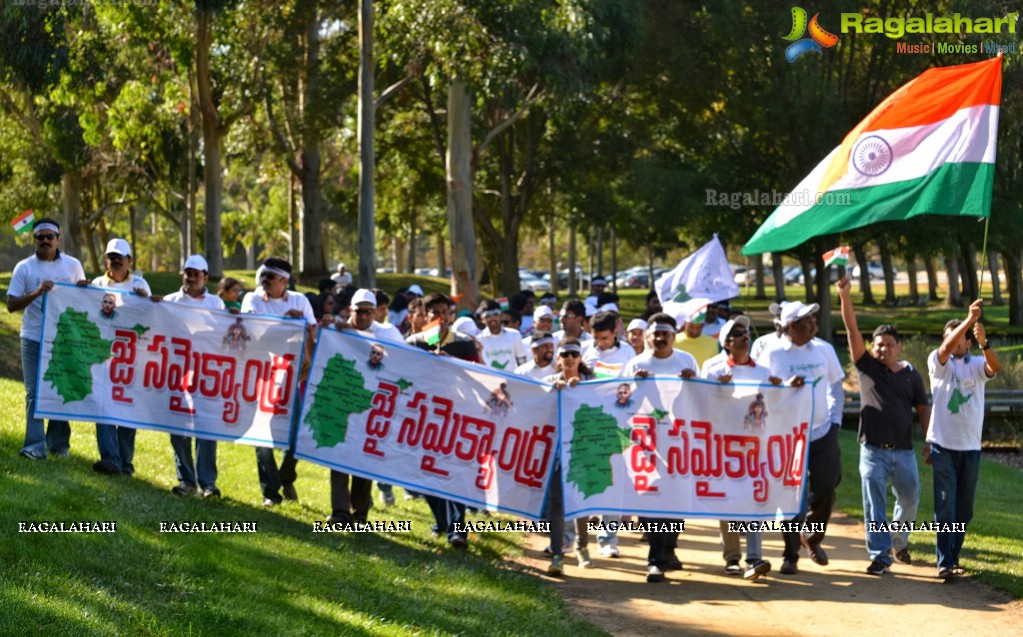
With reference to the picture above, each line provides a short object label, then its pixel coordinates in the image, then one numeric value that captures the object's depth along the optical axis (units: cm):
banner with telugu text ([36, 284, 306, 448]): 1041
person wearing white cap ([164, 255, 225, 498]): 1066
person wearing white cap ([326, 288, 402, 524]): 1063
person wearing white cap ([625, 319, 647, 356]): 1346
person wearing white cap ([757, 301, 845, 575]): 1073
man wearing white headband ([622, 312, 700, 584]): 1057
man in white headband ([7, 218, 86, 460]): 1030
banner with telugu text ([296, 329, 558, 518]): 1045
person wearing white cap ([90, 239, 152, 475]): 1054
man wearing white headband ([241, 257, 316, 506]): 1094
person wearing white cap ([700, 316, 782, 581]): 1049
